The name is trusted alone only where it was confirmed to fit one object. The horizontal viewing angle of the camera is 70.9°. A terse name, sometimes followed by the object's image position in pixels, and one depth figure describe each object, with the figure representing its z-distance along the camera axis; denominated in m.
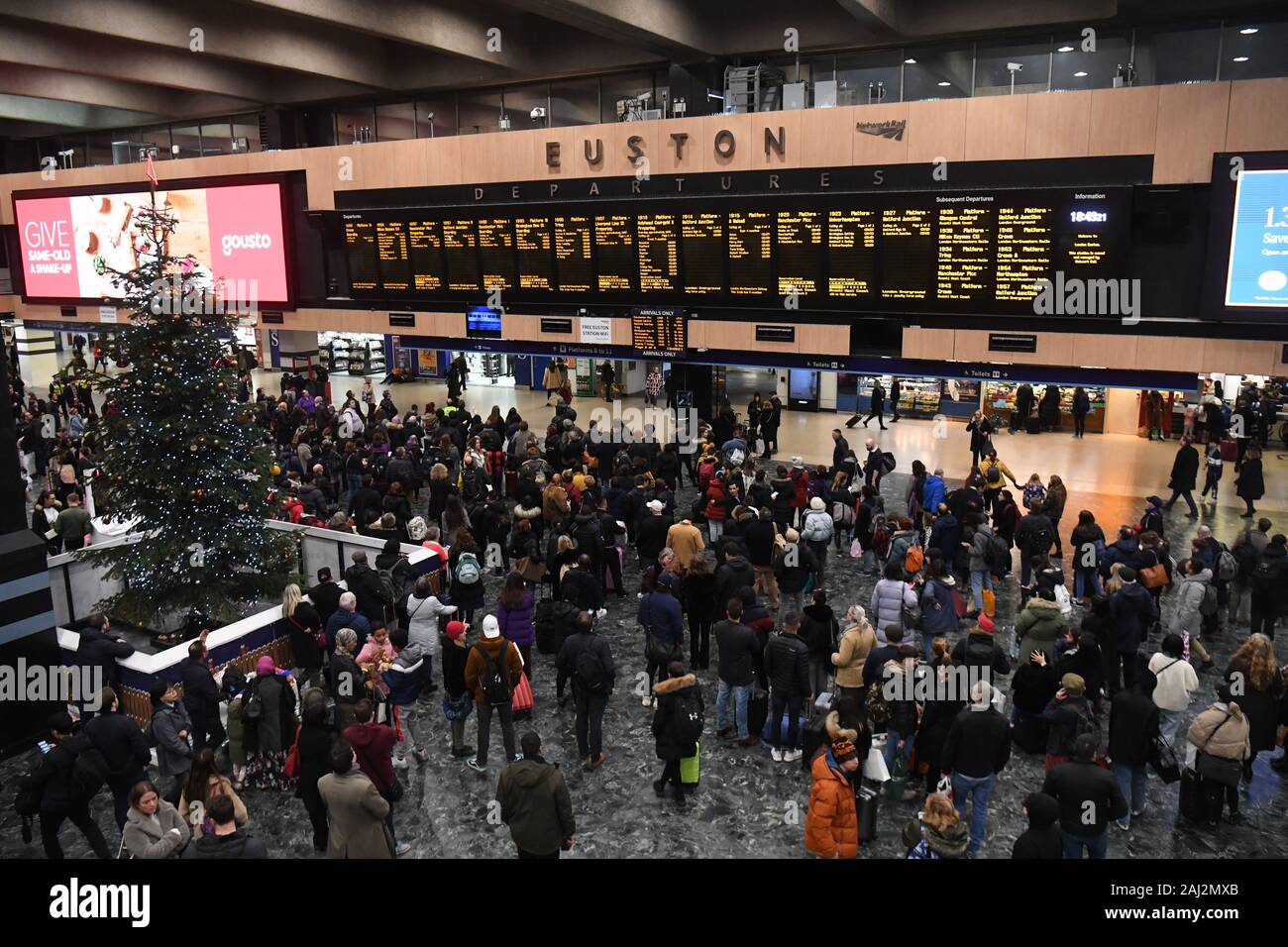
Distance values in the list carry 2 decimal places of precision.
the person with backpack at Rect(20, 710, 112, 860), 6.70
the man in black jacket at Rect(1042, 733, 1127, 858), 5.93
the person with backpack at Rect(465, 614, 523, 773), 7.85
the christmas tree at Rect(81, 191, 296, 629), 10.66
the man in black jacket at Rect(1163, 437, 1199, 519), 15.16
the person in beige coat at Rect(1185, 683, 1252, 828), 6.96
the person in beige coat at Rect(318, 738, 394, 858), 5.79
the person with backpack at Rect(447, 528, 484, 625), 10.12
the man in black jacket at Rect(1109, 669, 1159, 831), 6.89
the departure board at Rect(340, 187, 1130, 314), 13.05
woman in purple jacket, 9.09
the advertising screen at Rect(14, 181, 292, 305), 20.84
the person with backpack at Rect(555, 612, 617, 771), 7.90
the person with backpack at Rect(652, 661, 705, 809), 7.29
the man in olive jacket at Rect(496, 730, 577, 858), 5.94
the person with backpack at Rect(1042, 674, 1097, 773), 6.87
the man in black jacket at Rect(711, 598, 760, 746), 8.24
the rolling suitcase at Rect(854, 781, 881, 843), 6.99
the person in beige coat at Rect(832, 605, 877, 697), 7.72
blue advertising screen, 11.70
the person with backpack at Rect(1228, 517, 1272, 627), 10.45
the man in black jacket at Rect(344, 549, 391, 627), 9.73
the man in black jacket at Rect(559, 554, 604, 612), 9.65
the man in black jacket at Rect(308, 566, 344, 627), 9.62
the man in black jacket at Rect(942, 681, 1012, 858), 6.55
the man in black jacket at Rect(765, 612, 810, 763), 7.85
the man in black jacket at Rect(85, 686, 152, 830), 7.00
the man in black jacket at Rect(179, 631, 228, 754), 7.95
